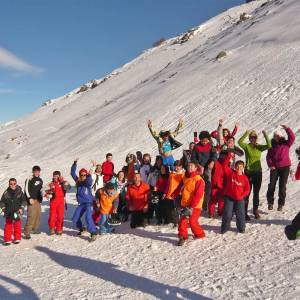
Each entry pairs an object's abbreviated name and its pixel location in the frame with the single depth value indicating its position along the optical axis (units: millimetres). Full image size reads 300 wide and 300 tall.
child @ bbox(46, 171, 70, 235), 10141
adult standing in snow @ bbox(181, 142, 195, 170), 10461
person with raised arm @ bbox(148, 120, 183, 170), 10578
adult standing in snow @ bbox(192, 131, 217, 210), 10062
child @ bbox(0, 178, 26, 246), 9477
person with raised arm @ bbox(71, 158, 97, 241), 9836
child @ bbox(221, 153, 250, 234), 8359
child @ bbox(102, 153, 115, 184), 12641
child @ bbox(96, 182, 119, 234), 9742
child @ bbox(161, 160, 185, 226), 9122
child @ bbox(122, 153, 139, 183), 11944
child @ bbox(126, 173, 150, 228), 9867
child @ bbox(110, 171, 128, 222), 10914
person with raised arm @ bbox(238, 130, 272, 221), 9555
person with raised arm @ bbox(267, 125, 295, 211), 9398
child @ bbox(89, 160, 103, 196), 11164
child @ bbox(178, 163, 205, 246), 8188
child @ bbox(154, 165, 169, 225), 9914
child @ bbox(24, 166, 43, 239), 10094
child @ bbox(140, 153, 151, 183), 11078
